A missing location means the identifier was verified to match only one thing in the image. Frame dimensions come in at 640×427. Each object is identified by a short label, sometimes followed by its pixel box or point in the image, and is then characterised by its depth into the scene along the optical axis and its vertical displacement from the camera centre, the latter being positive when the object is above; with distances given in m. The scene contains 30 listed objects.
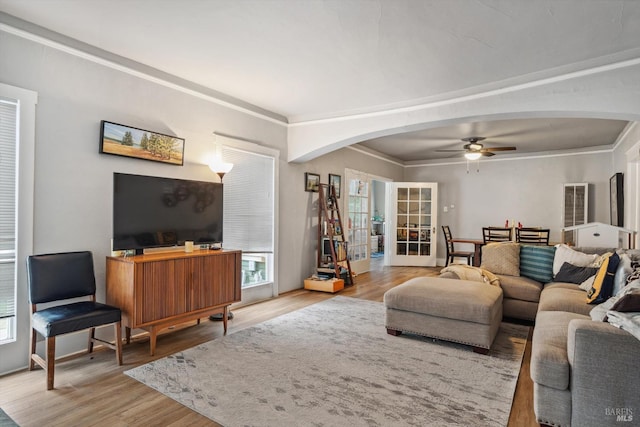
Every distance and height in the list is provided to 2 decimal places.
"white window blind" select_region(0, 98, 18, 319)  2.70 +0.05
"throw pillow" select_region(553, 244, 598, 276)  3.88 -0.40
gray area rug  2.20 -1.20
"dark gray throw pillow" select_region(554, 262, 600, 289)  3.76 -0.56
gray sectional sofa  1.85 -0.83
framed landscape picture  3.22 +0.69
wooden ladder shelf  5.88 -0.34
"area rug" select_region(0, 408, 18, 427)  1.23 -0.73
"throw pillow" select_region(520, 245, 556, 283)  4.24 -0.50
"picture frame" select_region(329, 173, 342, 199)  6.45 +0.67
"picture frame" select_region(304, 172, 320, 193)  5.83 +0.59
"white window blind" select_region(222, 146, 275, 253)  4.46 +0.20
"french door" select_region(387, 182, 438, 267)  8.41 -0.09
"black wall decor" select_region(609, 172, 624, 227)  5.45 +0.35
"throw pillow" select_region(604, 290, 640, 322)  1.99 -0.46
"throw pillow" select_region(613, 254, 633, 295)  2.90 -0.42
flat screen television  3.20 +0.04
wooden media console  2.96 -0.65
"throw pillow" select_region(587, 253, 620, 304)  3.01 -0.51
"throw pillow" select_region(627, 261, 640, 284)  2.71 -0.39
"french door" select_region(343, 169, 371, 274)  7.00 -0.04
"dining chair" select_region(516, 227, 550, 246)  5.98 -0.27
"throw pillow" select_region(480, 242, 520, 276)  4.38 -0.48
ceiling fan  6.30 +1.24
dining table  5.93 -0.54
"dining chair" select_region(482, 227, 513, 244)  6.24 -0.29
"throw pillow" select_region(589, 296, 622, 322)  2.17 -0.57
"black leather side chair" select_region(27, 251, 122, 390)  2.49 -0.71
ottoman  3.15 -0.84
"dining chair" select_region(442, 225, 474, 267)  6.73 -0.64
